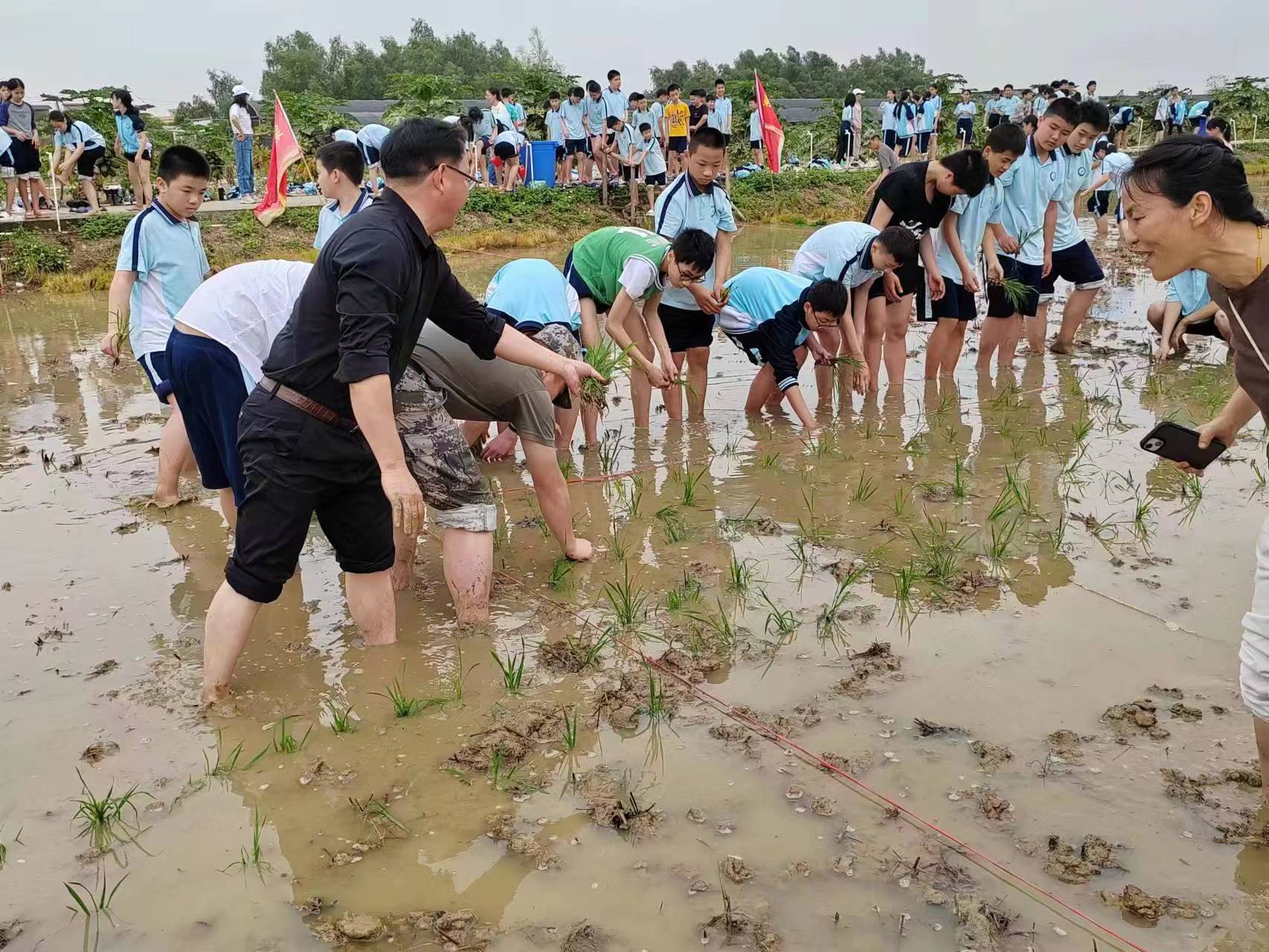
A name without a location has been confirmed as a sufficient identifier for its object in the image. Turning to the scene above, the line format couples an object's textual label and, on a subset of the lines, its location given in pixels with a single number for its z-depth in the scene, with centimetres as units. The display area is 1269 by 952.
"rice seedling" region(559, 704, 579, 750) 310
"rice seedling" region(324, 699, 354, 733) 325
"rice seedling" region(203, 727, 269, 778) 304
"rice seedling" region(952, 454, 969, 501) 511
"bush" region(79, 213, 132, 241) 1337
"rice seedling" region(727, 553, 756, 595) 420
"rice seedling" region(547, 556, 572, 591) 432
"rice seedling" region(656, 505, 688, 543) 482
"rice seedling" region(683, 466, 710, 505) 518
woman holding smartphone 247
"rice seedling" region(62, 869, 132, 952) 241
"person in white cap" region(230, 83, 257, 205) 1527
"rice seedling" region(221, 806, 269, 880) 265
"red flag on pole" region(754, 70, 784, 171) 1934
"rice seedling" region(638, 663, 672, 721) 329
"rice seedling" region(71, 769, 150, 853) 275
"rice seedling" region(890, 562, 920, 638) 388
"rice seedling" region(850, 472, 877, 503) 517
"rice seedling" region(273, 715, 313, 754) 312
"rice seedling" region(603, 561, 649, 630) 394
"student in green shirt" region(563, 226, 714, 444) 549
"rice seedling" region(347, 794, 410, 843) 277
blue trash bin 1817
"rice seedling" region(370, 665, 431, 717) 332
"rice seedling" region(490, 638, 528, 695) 344
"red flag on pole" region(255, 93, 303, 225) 960
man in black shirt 296
